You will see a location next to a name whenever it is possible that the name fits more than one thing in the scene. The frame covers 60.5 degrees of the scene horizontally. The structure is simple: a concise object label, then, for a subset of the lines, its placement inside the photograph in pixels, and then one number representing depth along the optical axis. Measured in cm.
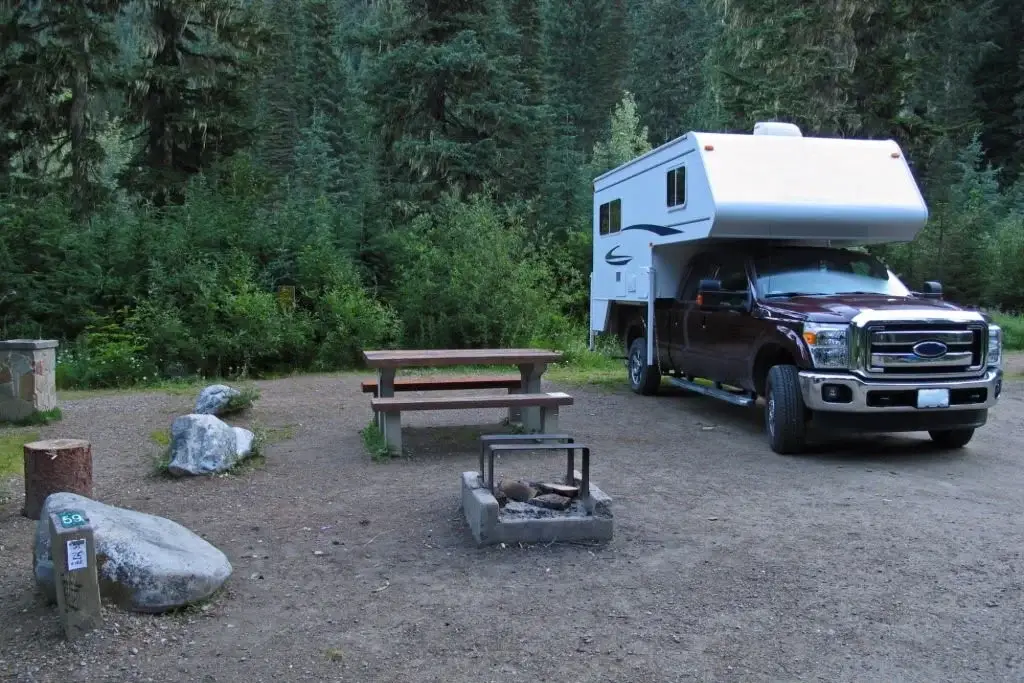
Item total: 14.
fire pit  490
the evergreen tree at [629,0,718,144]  4409
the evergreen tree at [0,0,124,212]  1678
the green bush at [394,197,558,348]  1458
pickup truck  713
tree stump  537
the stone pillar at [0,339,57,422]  874
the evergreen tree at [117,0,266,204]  1802
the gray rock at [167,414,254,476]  657
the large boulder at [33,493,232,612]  389
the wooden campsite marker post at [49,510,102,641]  363
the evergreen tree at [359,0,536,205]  2006
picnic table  718
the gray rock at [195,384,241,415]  905
